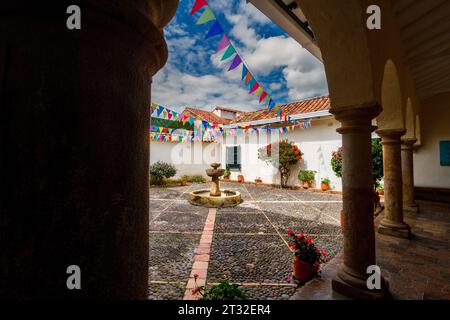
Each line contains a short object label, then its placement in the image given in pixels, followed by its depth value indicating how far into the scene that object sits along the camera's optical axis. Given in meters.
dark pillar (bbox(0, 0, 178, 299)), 0.61
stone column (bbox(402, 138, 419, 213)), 5.60
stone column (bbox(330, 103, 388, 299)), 2.21
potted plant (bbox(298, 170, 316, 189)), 10.49
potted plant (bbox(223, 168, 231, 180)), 14.27
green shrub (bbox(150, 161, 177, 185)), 11.45
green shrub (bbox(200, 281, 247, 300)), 1.68
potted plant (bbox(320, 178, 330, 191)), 9.92
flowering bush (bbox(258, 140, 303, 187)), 10.79
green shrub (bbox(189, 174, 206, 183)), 13.90
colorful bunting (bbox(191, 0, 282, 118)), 3.21
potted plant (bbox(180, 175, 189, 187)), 12.20
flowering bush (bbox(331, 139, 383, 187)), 7.12
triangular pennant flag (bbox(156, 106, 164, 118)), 7.81
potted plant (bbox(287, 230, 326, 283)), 2.60
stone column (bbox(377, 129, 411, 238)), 3.91
